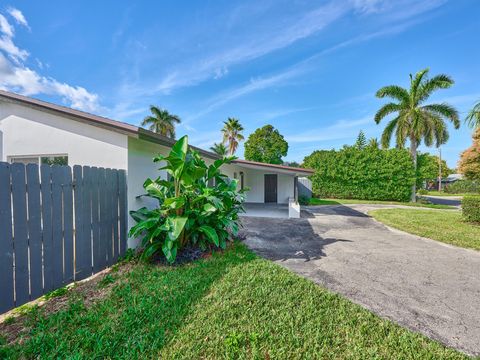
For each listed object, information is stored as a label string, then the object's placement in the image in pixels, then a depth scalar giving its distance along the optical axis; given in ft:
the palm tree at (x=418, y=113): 52.75
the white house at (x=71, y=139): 14.20
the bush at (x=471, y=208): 26.60
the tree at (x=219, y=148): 97.60
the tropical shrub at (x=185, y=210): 12.58
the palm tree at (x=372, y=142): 102.94
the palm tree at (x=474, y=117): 23.55
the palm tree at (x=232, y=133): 102.12
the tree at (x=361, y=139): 90.93
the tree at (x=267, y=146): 95.76
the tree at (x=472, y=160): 28.82
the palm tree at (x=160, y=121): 89.30
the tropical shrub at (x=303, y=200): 51.98
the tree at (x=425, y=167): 58.25
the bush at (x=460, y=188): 90.88
